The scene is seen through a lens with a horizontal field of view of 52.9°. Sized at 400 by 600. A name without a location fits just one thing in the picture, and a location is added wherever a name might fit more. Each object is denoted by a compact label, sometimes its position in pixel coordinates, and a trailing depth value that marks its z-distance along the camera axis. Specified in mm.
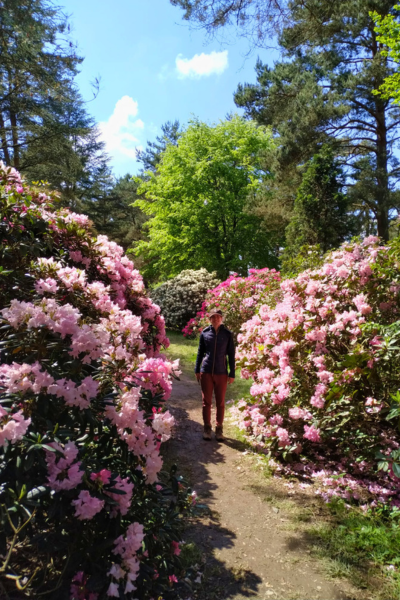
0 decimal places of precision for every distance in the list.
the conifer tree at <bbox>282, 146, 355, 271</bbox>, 12883
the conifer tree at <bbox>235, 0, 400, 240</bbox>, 11375
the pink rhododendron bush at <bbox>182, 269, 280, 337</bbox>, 8750
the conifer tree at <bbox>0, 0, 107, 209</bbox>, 9375
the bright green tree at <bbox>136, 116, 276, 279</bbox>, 18375
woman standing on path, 5137
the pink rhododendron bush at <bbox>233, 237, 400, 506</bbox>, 3553
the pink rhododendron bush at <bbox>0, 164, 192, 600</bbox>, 1635
